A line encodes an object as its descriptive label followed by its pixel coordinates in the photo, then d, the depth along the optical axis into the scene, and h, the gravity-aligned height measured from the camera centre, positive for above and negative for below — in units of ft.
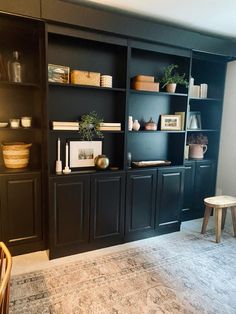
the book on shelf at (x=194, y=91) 10.70 +1.52
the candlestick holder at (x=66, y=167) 8.05 -1.47
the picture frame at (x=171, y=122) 9.73 +0.13
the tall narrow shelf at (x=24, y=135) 7.64 -0.47
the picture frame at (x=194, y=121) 11.16 +0.26
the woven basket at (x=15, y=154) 7.81 -1.07
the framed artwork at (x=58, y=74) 7.50 +1.48
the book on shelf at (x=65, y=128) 7.75 -0.18
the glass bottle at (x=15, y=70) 7.63 +1.53
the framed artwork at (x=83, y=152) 8.56 -1.03
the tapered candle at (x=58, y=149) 8.25 -0.92
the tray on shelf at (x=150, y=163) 9.37 -1.46
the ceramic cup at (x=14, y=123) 7.80 -0.09
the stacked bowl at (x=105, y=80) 8.25 +1.43
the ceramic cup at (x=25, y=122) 7.99 -0.05
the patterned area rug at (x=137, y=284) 6.00 -4.36
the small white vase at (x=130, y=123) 8.81 +0.04
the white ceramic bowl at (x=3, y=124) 7.73 -0.13
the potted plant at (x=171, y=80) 9.37 +1.72
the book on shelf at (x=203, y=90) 10.94 +1.61
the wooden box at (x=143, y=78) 8.79 +1.64
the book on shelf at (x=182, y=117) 9.83 +0.35
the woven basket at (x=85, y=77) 7.84 +1.43
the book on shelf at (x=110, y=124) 8.35 -0.02
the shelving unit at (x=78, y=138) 7.71 -0.70
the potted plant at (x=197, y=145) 11.11 -0.83
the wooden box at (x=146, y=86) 8.76 +1.37
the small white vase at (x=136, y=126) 9.14 -0.06
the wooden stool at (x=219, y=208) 9.30 -3.08
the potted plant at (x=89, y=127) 8.11 -0.13
